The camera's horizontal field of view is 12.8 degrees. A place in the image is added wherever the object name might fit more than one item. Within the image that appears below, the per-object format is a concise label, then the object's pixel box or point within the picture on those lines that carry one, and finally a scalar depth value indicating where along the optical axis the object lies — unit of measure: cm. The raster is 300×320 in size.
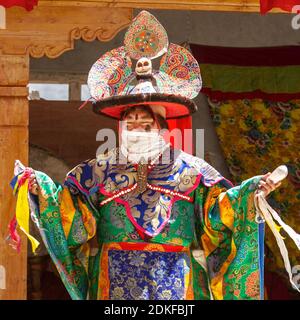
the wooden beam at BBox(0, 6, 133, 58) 831
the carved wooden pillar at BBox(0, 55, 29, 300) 821
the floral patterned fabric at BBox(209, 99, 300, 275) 1068
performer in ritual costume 698
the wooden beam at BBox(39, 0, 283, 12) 831
